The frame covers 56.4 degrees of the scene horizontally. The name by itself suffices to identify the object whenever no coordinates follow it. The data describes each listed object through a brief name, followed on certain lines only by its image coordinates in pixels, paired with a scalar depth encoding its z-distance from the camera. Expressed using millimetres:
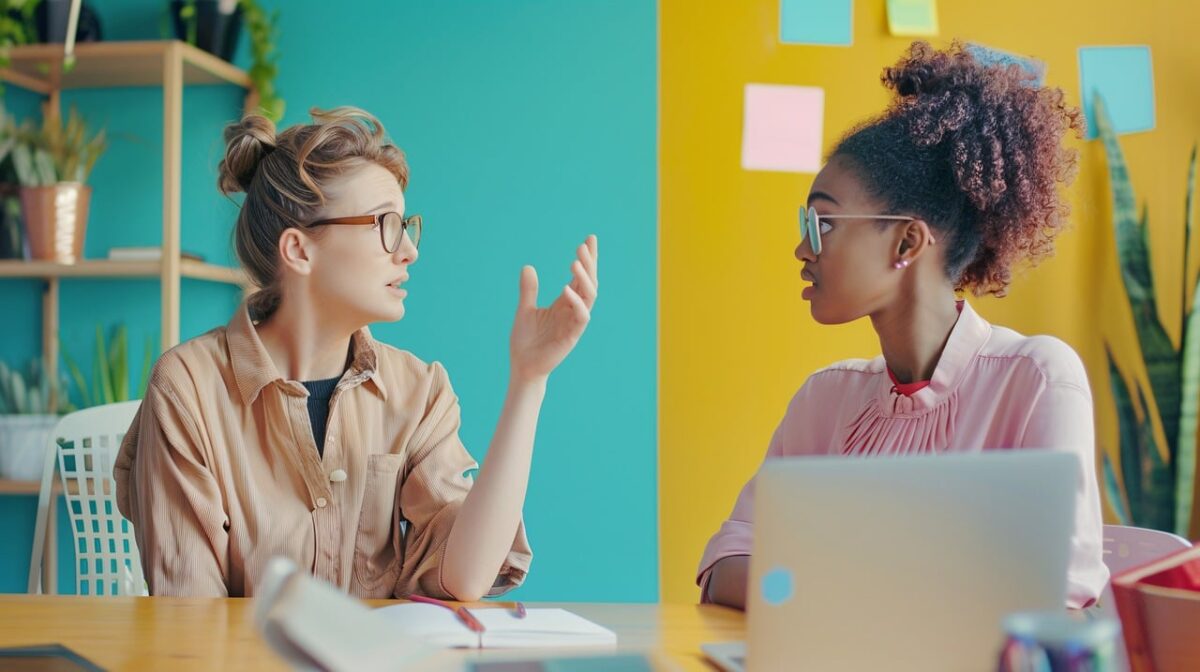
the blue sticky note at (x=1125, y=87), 2932
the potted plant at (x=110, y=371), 3107
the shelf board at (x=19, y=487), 2906
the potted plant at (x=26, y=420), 2959
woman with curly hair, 1596
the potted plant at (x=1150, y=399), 2688
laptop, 885
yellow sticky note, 3000
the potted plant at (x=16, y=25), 3004
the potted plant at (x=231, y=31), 3076
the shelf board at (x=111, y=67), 2977
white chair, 2156
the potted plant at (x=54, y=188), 3004
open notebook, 1218
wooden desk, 1176
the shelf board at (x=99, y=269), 2980
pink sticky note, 3016
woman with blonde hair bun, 1623
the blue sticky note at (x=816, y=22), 3023
